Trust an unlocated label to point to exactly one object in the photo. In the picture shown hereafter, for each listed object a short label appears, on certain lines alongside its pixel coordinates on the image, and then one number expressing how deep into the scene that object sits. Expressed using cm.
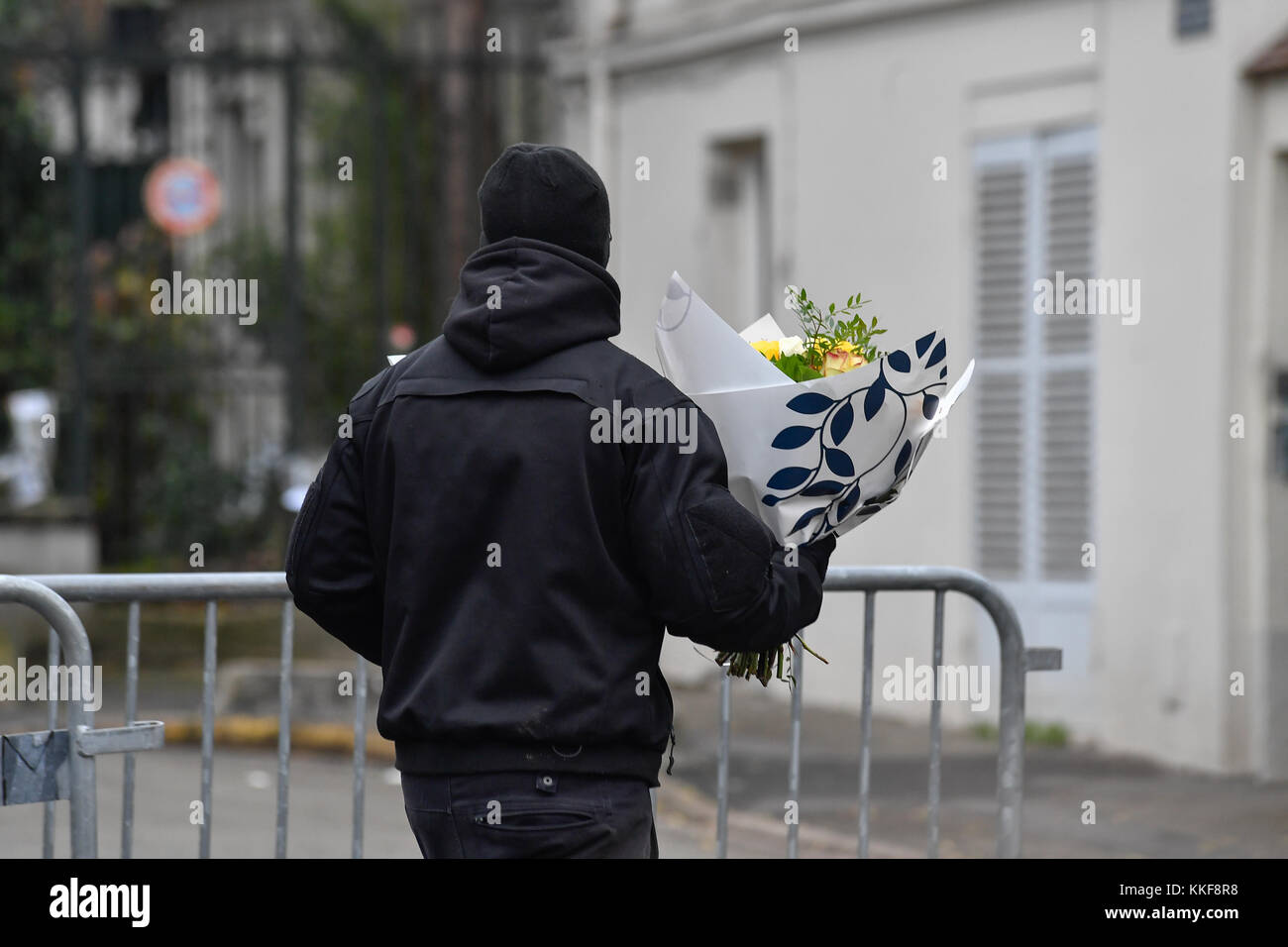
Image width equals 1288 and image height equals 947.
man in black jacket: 309
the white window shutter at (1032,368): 995
